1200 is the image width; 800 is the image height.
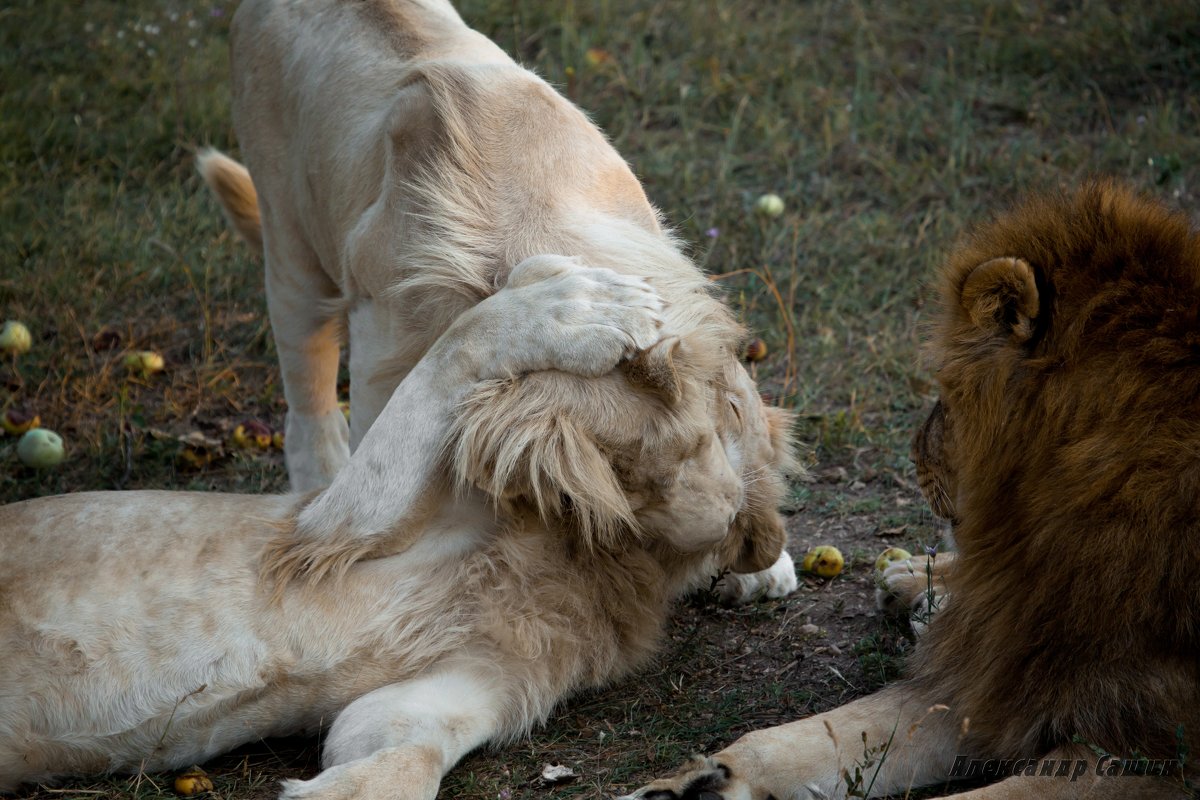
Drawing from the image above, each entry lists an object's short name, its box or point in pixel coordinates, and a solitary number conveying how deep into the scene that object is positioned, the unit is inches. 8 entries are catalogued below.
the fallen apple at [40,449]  303.0
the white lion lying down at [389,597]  193.8
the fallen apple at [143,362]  353.1
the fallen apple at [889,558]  250.8
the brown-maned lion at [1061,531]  165.6
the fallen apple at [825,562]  259.6
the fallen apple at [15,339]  355.6
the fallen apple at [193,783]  195.0
